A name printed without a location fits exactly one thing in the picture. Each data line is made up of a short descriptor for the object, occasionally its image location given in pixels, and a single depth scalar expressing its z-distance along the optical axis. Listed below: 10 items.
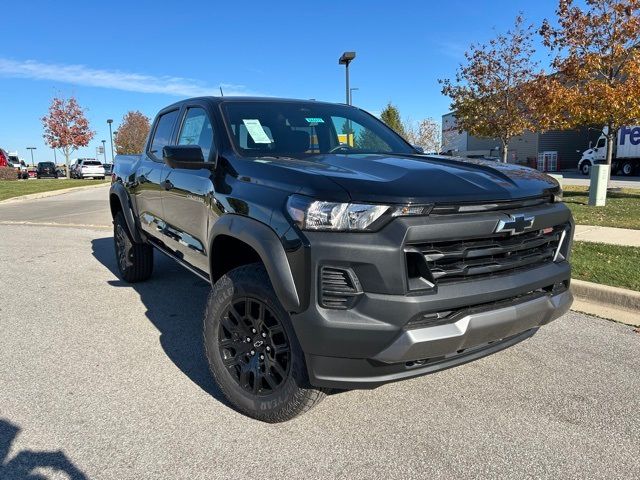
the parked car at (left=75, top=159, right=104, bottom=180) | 40.31
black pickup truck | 2.29
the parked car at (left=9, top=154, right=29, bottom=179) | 41.16
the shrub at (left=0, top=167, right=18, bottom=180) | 31.08
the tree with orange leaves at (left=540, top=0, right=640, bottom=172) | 13.45
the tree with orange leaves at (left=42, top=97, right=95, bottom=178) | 42.41
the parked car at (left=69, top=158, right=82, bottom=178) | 43.25
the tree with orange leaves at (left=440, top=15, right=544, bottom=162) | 20.53
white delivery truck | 29.77
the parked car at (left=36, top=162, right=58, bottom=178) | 46.94
